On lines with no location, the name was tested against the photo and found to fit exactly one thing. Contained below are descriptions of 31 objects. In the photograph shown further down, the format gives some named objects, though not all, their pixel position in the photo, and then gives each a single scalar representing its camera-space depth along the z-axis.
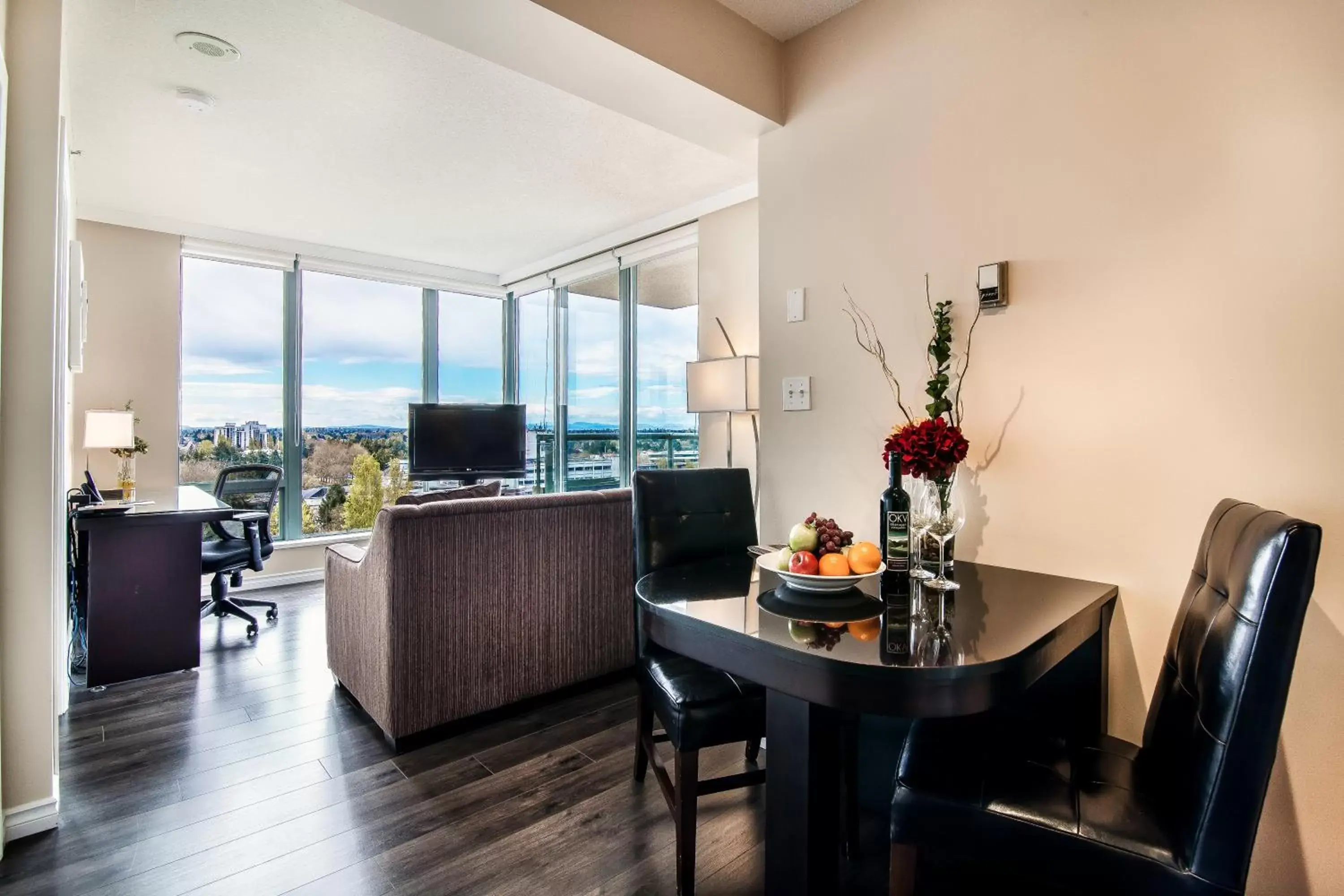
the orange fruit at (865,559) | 1.42
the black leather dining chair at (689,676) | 1.57
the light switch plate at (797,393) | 2.33
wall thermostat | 1.83
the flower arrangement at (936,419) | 1.66
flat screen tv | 5.49
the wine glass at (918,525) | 1.62
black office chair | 3.76
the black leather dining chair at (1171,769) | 0.96
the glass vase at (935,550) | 1.64
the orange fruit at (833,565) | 1.41
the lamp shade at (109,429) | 3.71
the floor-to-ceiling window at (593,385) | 5.25
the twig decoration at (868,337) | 2.10
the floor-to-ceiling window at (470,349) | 6.12
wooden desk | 3.06
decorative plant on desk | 3.55
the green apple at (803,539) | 1.50
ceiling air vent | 2.44
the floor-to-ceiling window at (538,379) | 5.87
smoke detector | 2.83
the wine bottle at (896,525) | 1.59
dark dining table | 1.02
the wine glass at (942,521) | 1.61
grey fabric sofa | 2.39
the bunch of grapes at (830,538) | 1.49
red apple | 1.43
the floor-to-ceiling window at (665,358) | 4.68
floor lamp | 3.55
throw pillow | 2.78
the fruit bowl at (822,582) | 1.40
